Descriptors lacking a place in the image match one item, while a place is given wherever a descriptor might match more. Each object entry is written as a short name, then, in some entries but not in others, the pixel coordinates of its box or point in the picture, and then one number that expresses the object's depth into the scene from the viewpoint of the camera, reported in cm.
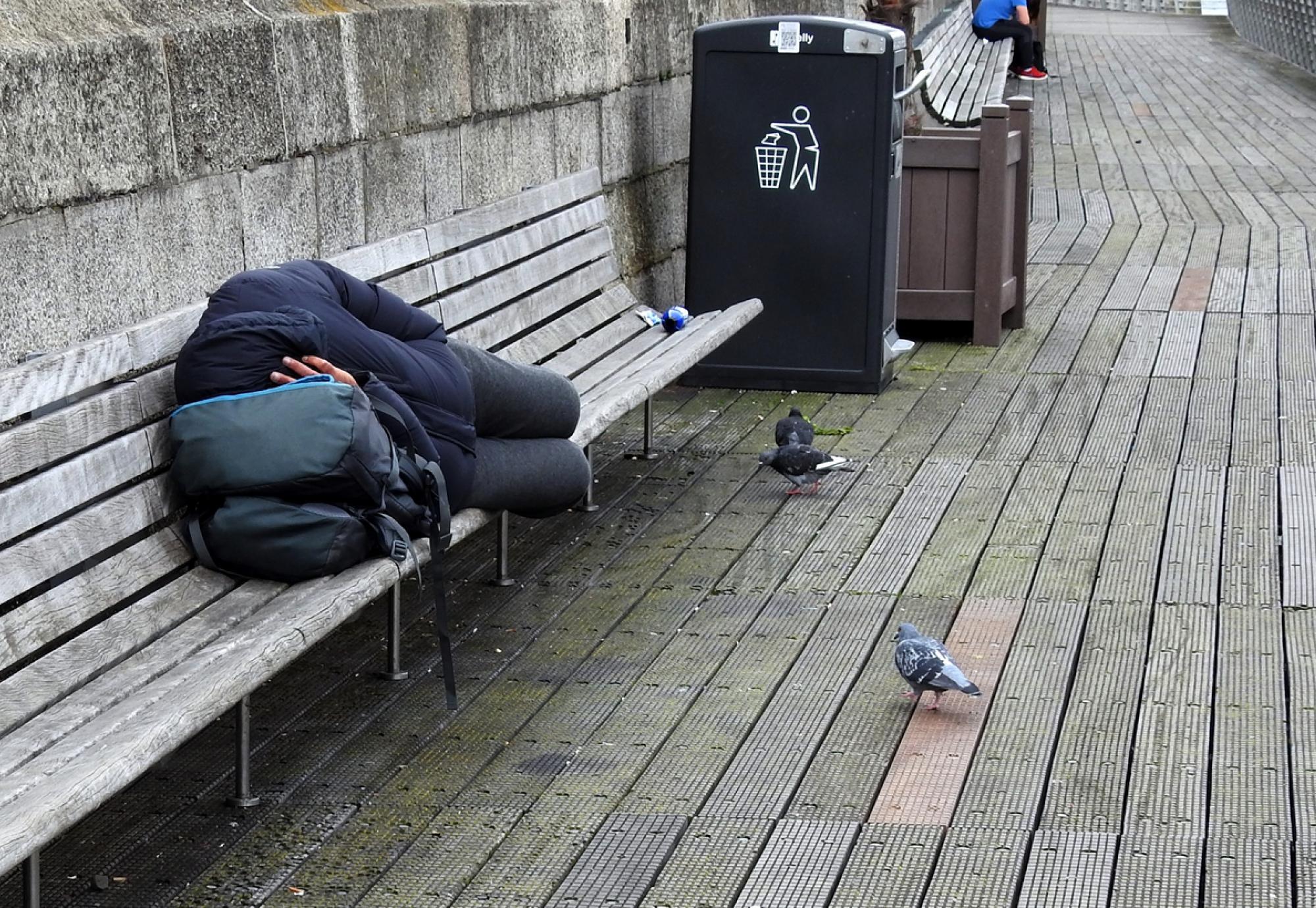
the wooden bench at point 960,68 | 1362
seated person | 2028
